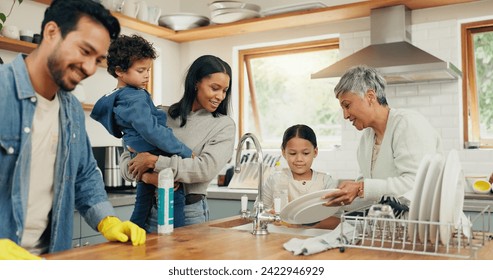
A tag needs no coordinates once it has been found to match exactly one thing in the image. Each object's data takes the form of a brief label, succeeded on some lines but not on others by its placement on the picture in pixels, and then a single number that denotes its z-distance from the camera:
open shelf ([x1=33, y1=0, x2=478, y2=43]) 3.68
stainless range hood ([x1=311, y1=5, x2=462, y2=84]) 3.36
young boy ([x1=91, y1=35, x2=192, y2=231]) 1.96
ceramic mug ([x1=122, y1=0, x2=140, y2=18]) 4.03
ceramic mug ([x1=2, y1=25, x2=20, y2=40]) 3.19
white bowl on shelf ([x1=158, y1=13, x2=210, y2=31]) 4.47
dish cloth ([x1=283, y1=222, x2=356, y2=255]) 1.41
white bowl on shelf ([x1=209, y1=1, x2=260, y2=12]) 4.14
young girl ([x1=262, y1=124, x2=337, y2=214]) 2.57
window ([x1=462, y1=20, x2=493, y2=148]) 3.72
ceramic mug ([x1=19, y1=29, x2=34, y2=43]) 3.27
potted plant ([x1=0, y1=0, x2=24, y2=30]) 2.96
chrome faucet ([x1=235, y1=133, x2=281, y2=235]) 1.77
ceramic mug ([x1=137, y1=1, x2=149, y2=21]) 4.20
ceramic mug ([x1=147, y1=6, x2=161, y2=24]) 4.32
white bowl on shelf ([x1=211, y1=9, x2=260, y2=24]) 4.14
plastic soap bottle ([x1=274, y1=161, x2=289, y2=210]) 2.59
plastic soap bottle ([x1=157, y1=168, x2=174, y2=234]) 1.67
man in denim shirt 1.37
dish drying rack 1.33
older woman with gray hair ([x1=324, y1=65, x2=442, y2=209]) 1.80
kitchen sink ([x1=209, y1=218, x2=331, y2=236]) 1.89
